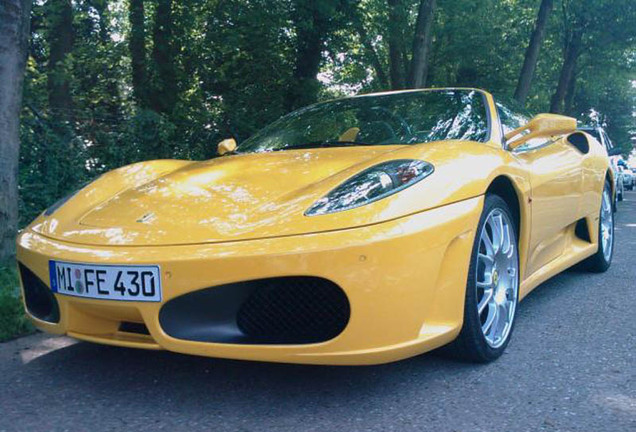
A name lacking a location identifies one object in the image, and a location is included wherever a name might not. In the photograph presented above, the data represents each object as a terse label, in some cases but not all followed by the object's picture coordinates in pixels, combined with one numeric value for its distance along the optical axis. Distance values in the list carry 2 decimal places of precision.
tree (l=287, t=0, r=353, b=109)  11.85
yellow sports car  2.22
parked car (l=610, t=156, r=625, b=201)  15.51
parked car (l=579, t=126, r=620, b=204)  13.52
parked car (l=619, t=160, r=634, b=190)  25.31
